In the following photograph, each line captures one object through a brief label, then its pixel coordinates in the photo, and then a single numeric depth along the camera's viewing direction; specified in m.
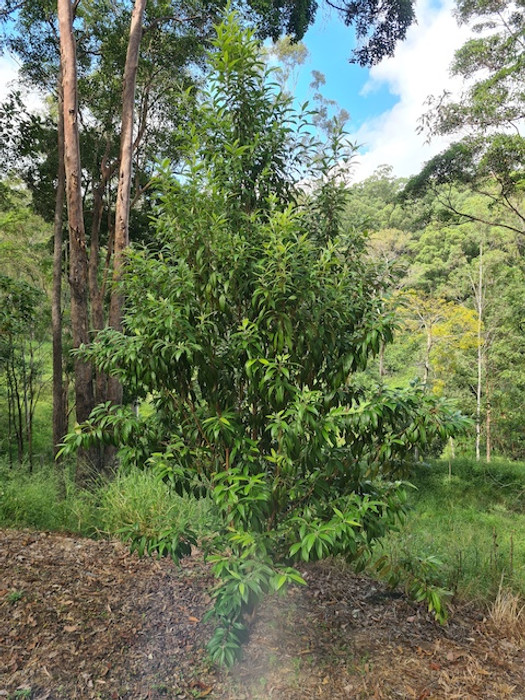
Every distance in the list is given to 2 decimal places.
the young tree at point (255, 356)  2.18
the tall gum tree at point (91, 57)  6.10
